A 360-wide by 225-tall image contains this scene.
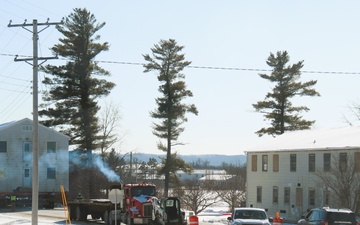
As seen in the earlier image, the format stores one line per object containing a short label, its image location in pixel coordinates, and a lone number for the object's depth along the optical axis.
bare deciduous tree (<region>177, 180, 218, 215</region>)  76.84
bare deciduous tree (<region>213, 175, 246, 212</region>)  80.62
